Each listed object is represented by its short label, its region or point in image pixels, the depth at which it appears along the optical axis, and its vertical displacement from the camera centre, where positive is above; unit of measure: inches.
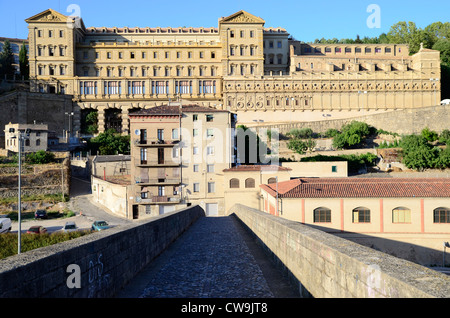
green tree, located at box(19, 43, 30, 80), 3700.1 +837.6
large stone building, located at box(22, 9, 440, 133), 3196.4 +682.3
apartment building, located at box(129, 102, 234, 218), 1904.5 +2.8
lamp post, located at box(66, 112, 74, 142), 3183.6 +291.7
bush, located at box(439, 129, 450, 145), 2591.0 +122.9
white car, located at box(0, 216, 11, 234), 1454.2 -223.7
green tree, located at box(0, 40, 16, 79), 3737.7 +880.4
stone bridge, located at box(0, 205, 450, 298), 197.6 -78.5
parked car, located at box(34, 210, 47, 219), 1780.3 -226.1
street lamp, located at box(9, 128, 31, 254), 1003.4 -186.7
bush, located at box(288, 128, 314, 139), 2773.1 +162.1
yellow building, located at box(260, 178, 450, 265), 1263.5 -176.1
